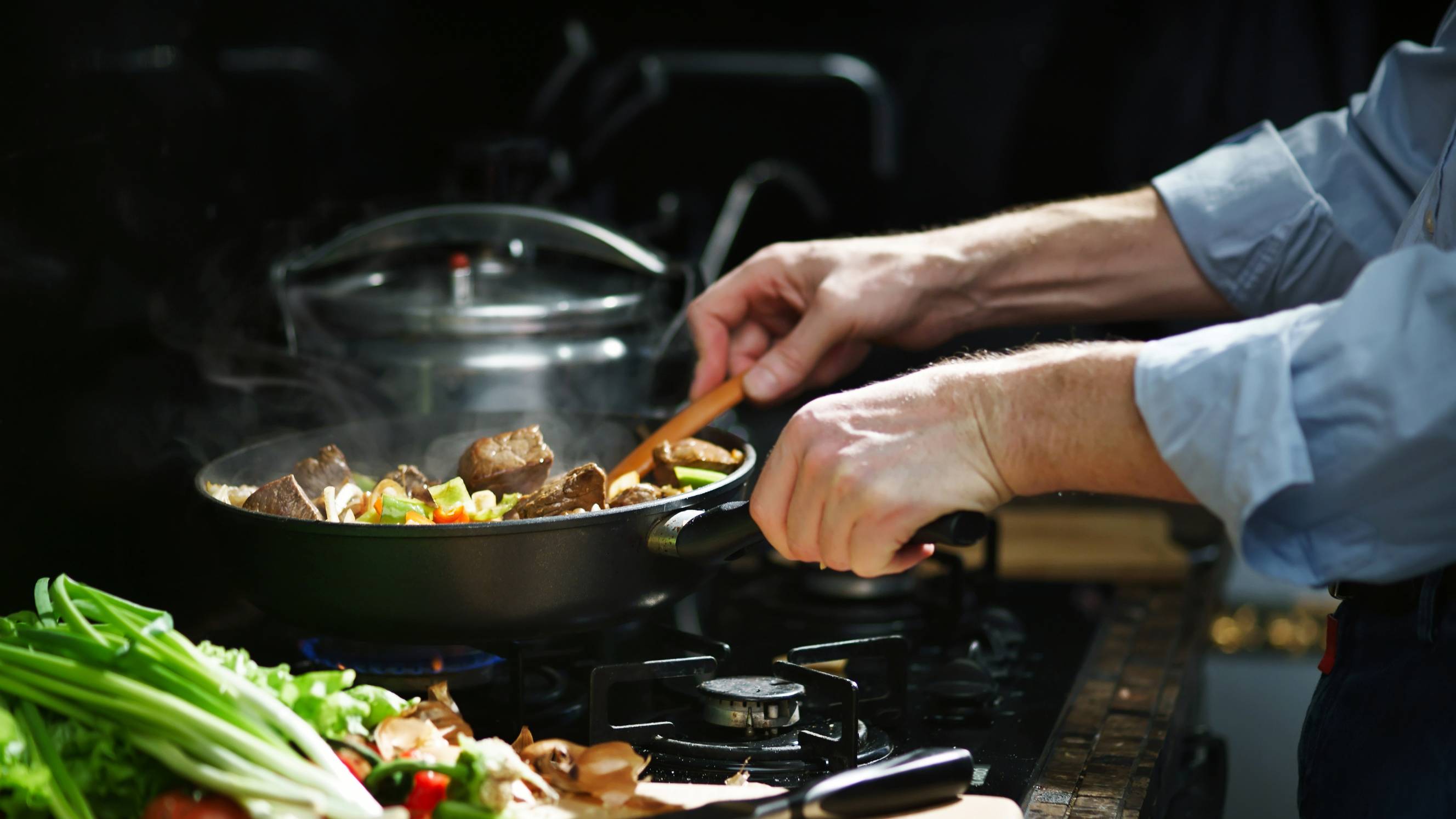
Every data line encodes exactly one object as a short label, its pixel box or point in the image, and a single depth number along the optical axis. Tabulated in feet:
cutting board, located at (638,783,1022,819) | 3.07
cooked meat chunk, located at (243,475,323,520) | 3.64
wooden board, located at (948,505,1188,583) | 6.38
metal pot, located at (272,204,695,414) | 4.73
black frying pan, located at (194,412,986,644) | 3.36
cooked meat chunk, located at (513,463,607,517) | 3.84
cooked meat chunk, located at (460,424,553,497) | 4.14
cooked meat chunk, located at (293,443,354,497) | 4.09
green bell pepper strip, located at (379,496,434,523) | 3.71
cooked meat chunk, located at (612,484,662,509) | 3.94
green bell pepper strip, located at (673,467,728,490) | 4.22
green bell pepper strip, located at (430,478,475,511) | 3.90
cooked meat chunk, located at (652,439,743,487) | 4.26
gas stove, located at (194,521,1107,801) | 3.57
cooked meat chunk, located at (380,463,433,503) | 4.20
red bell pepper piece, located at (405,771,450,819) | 2.96
